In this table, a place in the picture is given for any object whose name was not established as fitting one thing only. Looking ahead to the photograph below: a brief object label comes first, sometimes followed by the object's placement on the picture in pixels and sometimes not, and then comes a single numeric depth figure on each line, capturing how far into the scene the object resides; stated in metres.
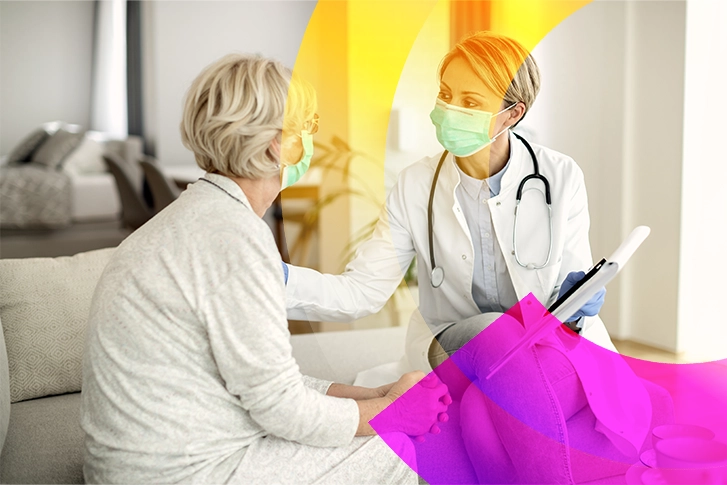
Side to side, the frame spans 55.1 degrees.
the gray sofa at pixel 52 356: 1.26
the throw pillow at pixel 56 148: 5.29
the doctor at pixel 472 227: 1.06
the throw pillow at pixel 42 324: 1.47
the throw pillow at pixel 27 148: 5.38
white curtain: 6.73
